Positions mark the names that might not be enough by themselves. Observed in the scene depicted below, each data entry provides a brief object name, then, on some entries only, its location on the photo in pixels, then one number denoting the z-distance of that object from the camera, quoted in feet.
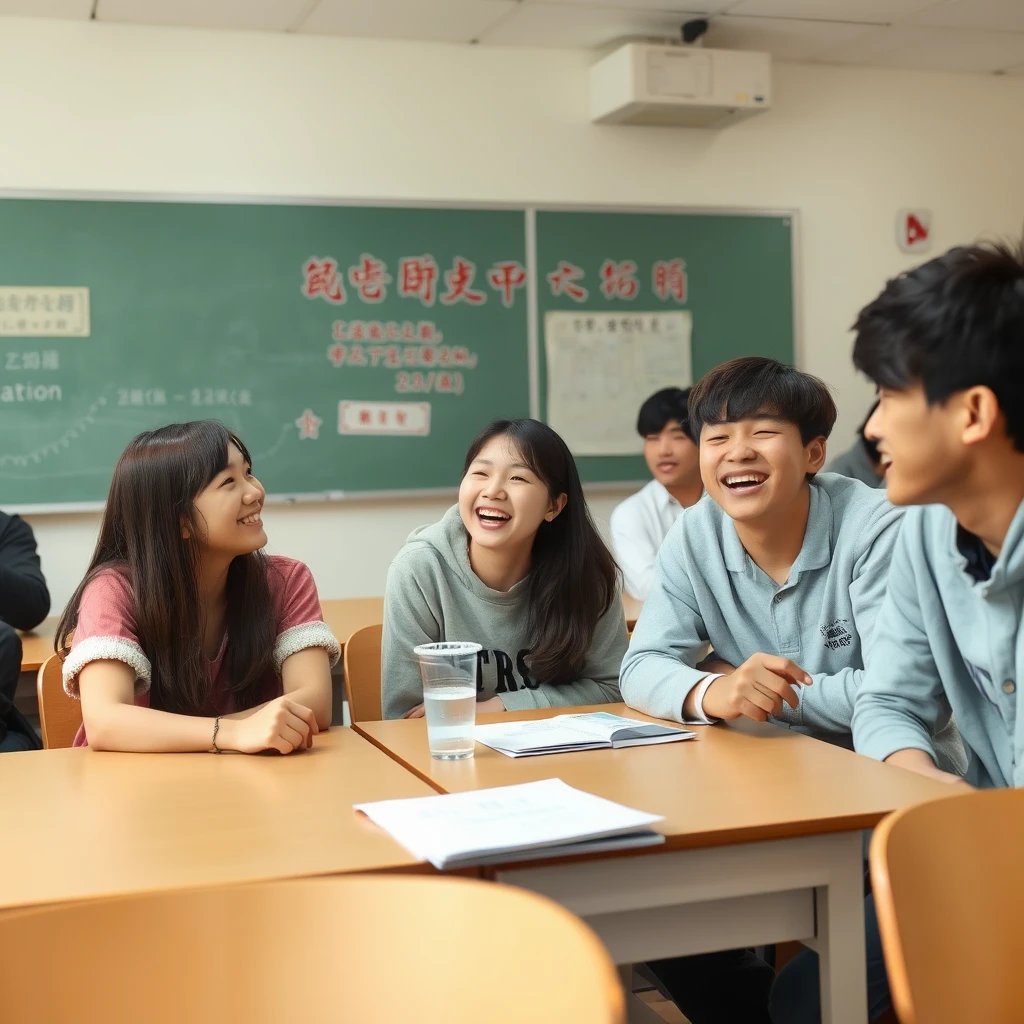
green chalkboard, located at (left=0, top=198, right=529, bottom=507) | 12.39
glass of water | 5.03
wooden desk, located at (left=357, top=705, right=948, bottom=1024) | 3.93
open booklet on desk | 5.21
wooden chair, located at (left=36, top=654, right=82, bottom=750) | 6.75
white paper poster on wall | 14.07
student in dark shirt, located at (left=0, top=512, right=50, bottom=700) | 9.53
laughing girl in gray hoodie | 7.18
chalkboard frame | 12.44
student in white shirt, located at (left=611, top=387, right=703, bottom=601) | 12.49
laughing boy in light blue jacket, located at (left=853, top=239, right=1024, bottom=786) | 4.25
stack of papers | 3.66
